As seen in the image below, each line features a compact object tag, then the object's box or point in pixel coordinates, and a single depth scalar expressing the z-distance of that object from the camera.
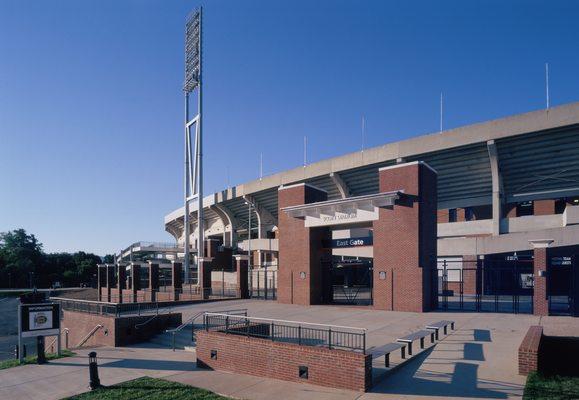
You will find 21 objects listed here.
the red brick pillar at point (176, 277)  39.75
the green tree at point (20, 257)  85.56
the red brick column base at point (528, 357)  11.30
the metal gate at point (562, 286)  20.91
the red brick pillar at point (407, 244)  23.42
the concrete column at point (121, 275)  48.08
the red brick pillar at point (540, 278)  20.59
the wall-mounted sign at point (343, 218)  25.55
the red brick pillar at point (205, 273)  36.03
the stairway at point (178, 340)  18.05
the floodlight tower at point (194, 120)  57.00
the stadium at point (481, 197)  28.88
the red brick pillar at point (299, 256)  28.27
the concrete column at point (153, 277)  42.12
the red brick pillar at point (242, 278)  34.31
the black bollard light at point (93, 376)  12.91
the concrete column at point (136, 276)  44.78
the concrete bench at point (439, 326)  15.80
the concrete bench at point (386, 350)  12.08
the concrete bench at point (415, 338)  13.51
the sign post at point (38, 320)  17.81
